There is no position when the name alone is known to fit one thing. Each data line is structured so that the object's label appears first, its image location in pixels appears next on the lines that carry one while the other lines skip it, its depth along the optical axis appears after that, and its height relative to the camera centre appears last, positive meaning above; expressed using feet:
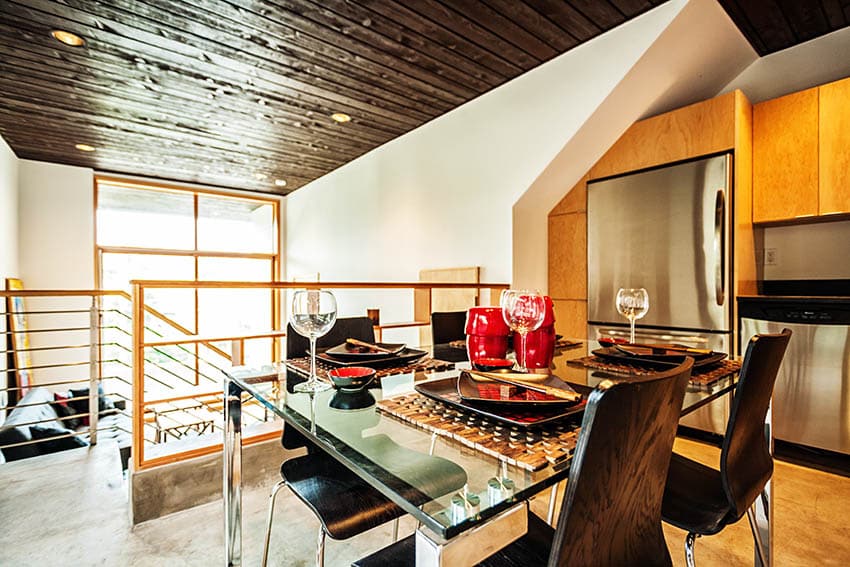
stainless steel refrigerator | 8.21 +0.61
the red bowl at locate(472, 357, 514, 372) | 3.40 -0.68
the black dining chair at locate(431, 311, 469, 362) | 6.15 -0.71
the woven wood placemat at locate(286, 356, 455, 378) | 4.00 -0.83
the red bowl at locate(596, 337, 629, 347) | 4.99 -0.71
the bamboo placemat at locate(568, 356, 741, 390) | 3.67 -0.85
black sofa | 8.81 -3.44
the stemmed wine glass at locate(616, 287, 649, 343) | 4.91 -0.25
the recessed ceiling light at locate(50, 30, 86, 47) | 8.24 +4.82
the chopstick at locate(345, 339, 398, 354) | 4.45 -0.68
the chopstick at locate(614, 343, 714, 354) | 4.48 -0.73
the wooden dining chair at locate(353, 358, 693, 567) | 1.71 -0.86
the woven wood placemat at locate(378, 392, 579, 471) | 2.05 -0.83
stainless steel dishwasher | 7.16 -1.49
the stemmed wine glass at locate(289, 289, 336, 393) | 3.60 -0.27
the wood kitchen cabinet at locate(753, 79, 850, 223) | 7.61 +2.36
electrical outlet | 9.23 +0.51
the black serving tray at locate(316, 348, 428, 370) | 4.04 -0.76
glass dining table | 1.66 -0.86
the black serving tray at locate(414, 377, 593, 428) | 2.36 -0.76
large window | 18.38 +1.70
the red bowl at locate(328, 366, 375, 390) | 3.27 -0.75
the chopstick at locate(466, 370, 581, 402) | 2.55 -0.68
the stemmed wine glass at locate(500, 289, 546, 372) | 3.67 -0.24
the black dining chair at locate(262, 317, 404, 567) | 3.38 -1.84
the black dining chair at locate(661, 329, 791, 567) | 3.14 -1.55
